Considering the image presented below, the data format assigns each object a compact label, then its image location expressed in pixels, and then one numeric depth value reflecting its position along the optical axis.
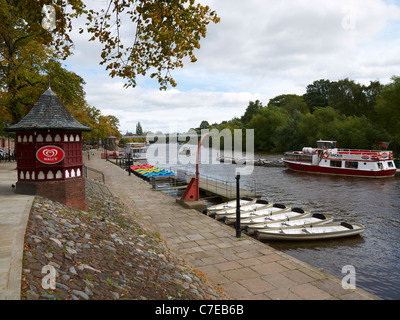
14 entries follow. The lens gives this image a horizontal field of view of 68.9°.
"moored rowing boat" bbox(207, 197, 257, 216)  18.96
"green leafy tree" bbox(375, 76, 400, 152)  48.72
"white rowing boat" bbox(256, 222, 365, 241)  14.60
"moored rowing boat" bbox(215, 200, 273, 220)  17.94
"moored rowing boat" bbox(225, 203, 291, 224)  16.77
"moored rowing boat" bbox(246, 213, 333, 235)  15.20
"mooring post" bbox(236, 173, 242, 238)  12.15
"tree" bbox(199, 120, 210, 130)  176.79
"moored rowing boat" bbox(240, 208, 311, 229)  16.06
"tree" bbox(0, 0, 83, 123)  22.70
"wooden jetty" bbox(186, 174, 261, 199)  23.92
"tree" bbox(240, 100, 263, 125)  121.74
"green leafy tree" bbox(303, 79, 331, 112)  105.31
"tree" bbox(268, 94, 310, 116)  105.61
